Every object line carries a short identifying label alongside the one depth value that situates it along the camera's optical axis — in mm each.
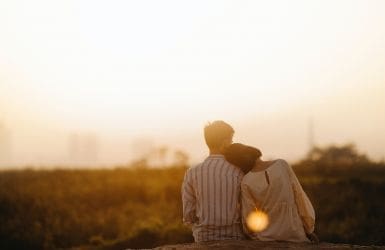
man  6977
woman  6723
